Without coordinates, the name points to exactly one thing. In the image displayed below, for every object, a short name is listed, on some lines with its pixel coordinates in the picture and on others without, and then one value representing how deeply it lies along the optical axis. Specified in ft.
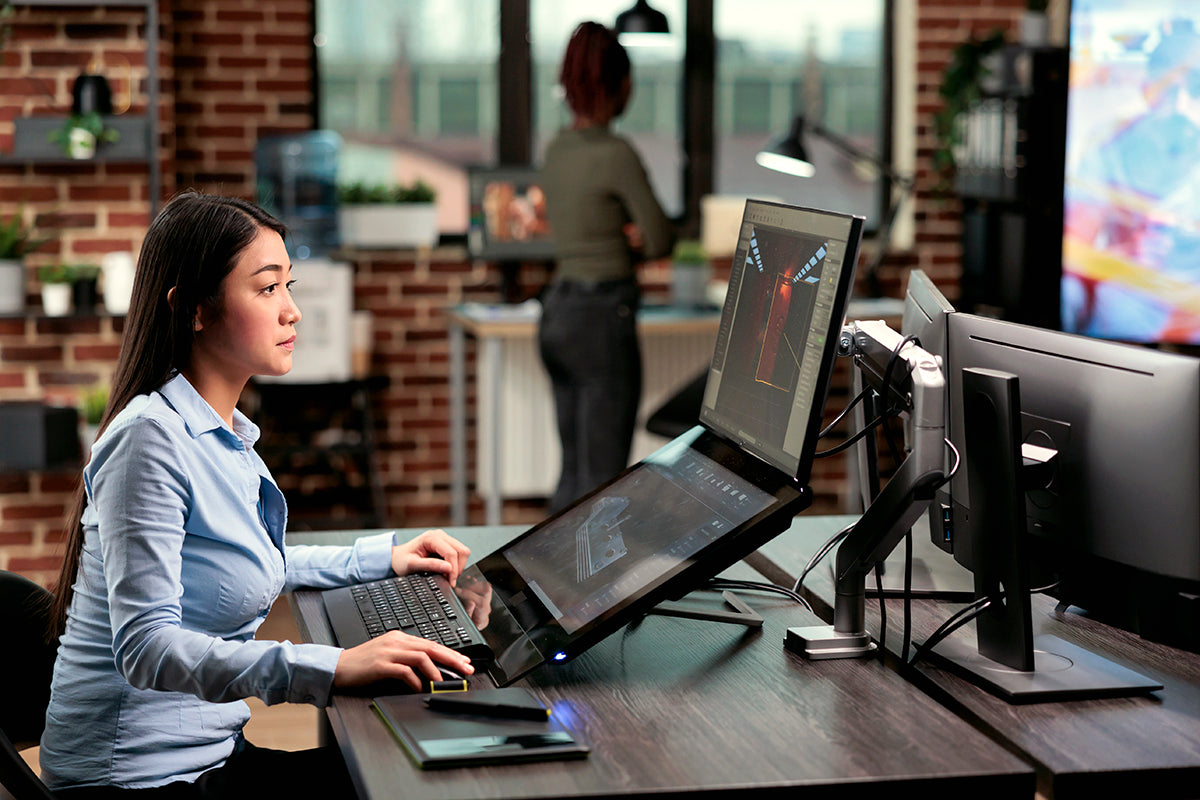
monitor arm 10.74
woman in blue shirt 10.76
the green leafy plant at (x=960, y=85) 27.81
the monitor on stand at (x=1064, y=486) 10.81
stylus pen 10.46
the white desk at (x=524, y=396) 26.50
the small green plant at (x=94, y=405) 22.96
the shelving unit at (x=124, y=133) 22.96
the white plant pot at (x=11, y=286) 22.92
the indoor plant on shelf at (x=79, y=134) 22.83
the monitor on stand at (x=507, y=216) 27.03
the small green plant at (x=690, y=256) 26.99
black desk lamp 26.05
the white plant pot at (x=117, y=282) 23.32
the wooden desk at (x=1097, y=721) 10.20
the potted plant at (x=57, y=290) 23.29
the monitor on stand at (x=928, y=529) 11.95
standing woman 20.62
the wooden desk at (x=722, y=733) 10.04
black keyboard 11.20
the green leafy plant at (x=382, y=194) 27.61
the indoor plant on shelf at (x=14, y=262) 22.87
